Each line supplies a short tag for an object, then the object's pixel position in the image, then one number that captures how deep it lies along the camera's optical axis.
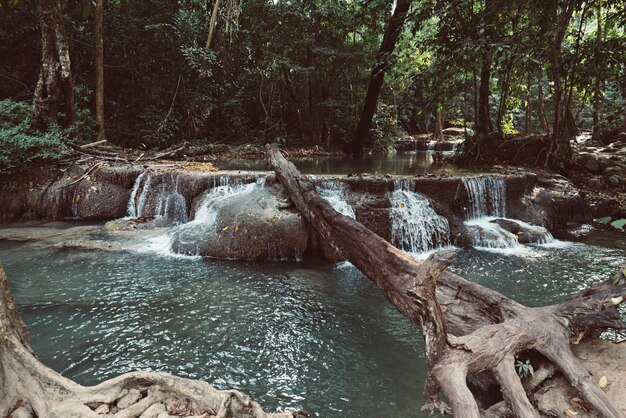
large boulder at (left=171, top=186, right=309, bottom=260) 6.89
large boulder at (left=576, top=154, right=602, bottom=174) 10.88
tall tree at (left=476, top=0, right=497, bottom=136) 11.36
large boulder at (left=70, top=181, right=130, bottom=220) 9.08
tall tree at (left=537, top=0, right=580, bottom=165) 6.61
